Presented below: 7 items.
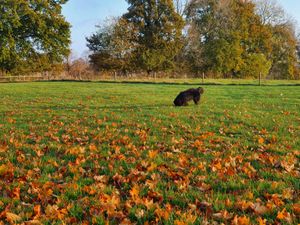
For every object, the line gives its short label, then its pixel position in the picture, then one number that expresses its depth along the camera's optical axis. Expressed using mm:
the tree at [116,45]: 51384
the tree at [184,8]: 59988
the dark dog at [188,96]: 13320
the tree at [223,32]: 55344
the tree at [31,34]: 42750
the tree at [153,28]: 51938
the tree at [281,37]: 62344
